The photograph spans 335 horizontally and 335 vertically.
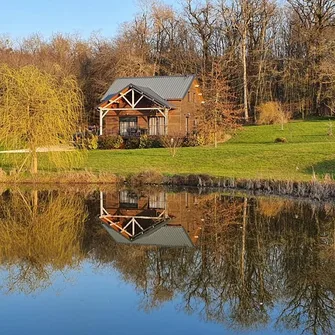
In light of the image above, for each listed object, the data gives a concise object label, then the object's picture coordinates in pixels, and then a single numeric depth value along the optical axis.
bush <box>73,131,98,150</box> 30.08
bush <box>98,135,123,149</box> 33.59
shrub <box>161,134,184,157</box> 31.13
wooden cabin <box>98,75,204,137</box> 35.75
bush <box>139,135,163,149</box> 32.91
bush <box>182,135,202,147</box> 32.26
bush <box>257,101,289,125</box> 41.28
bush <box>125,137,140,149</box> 33.81
